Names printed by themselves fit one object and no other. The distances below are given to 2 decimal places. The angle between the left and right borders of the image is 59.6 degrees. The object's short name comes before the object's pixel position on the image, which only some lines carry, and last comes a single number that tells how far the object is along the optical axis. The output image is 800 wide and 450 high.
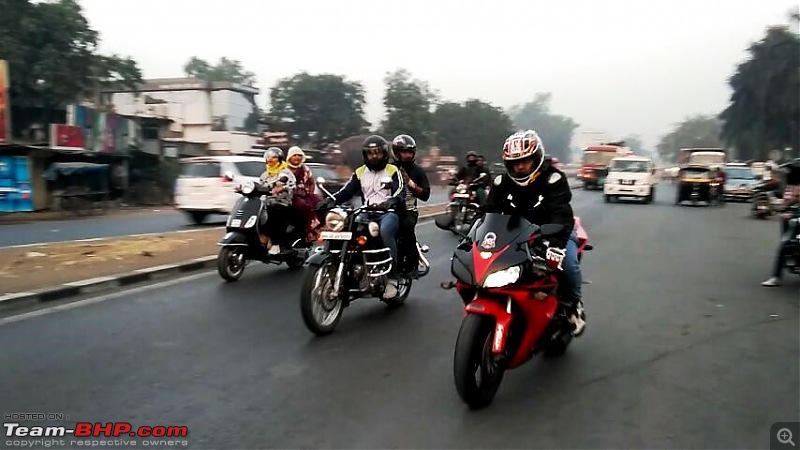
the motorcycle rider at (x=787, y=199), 8.25
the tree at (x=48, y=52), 27.97
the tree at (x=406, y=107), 51.50
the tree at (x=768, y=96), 46.40
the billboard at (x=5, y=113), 23.00
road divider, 7.82
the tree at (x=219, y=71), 78.44
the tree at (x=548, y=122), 75.94
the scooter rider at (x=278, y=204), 9.05
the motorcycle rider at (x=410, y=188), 7.17
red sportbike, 4.01
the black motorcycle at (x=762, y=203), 19.88
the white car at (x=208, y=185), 18.19
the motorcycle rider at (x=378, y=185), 6.71
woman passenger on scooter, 9.48
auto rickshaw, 26.38
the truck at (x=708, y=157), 37.69
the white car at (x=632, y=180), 27.55
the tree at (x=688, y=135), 105.81
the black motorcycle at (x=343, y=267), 5.84
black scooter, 8.75
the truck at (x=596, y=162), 41.56
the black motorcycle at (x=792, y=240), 8.07
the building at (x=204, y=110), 40.84
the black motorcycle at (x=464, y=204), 14.93
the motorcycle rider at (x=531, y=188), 4.62
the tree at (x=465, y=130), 55.72
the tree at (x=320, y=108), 51.31
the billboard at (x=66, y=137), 24.33
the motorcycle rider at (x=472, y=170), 15.31
